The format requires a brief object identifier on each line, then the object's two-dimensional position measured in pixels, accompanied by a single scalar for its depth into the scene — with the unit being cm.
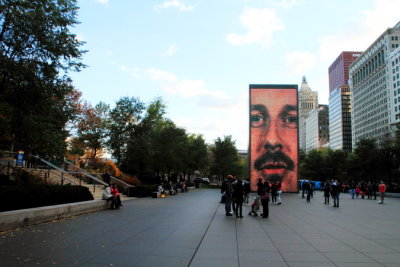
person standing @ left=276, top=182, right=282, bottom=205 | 2215
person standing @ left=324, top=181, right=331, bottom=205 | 2267
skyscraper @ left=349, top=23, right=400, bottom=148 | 12200
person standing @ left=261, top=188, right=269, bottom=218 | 1366
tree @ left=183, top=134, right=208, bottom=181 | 5462
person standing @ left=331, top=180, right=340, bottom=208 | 1977
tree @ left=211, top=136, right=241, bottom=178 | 5645
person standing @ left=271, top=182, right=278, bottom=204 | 2340
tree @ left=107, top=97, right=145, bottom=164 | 3656
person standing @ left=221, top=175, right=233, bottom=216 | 1388
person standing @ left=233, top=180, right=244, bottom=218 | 1341
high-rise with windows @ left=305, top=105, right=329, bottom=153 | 19962
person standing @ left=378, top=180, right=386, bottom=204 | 2280
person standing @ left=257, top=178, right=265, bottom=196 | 1381
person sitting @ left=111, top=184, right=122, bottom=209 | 1612
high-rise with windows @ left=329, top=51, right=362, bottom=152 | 17084
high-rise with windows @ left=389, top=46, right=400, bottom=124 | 11488
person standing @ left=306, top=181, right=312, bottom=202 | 2518
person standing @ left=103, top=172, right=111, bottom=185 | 2122
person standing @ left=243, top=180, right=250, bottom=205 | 2100
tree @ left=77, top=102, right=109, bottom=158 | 3809
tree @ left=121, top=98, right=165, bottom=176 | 3284
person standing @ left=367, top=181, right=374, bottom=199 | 3157
